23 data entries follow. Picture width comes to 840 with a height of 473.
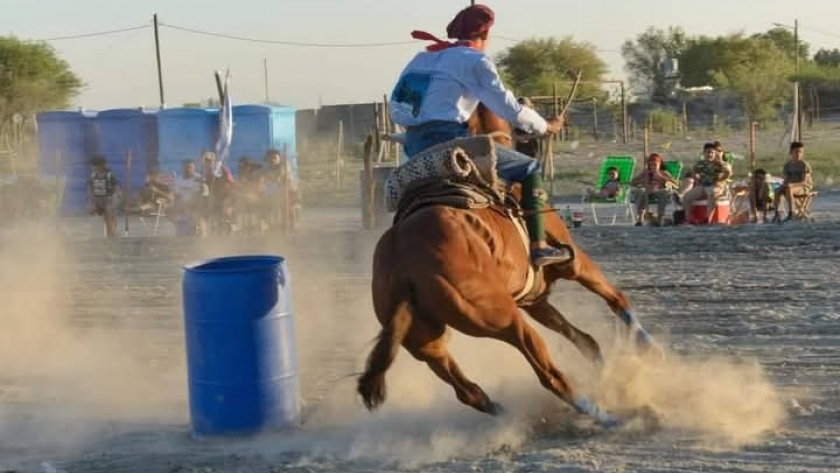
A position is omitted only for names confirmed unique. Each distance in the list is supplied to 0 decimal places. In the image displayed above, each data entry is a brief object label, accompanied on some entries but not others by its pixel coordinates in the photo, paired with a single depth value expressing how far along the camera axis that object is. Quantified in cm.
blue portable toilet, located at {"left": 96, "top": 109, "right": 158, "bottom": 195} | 2823
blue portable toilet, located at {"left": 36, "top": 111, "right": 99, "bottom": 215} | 2797
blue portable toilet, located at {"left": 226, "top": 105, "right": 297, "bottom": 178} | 2767
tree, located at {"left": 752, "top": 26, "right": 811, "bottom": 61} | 8119
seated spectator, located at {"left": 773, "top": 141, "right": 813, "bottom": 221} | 1658
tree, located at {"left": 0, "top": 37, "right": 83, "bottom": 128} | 5169
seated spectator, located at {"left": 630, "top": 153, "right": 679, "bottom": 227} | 1691
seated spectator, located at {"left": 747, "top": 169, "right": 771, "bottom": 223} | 1677
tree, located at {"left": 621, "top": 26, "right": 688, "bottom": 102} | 7375
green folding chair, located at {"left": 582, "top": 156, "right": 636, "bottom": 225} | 1872
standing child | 1895
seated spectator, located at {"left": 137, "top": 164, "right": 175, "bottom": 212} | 2053
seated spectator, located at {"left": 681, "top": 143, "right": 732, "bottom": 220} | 1614
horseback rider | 608
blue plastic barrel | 628
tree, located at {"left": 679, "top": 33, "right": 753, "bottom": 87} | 6638
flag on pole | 2138
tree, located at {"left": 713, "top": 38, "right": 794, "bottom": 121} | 4584
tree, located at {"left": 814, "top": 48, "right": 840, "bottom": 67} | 8478
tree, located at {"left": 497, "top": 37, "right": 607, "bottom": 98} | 6288
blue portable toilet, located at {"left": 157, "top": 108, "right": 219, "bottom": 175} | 2742
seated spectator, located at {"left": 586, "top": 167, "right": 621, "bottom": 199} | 1872
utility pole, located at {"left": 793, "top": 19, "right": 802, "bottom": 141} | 2036
